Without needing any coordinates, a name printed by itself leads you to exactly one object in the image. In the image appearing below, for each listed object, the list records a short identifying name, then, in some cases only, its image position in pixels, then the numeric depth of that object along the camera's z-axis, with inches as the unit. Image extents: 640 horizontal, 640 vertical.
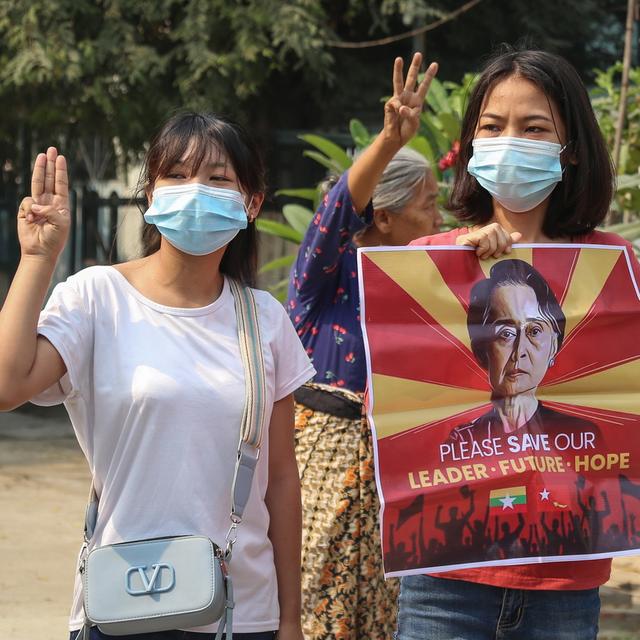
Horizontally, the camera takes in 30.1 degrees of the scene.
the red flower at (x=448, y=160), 213.2
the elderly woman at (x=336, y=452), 128.0
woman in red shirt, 92.5
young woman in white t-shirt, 86.7
